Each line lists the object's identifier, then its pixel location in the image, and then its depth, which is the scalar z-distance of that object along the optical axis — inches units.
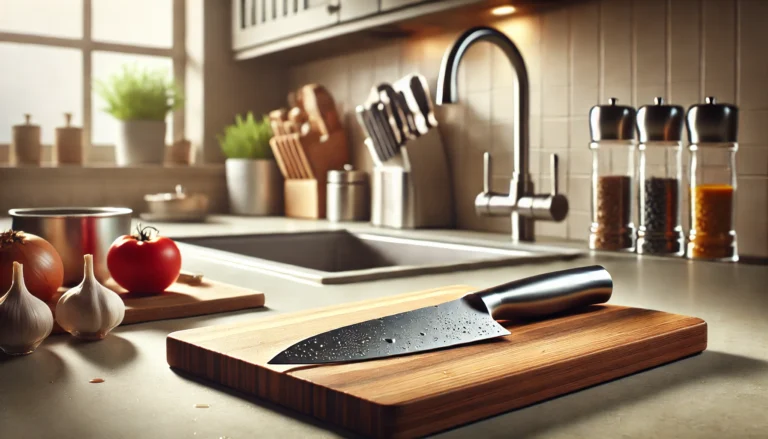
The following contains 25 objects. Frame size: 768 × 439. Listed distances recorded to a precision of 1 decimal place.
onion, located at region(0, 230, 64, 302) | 31.5
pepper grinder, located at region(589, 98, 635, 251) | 57.4
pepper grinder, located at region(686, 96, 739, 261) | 52.2
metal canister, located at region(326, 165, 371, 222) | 88.2
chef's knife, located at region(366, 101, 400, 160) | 79.4
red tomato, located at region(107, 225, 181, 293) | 35.2
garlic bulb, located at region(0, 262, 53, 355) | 26.4
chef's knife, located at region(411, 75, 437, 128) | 81.8
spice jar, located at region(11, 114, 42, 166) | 90.9
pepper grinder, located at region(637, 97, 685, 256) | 55.2
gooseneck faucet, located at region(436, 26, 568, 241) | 63.4
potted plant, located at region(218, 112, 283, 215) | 98.0
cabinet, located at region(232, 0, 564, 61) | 71.8
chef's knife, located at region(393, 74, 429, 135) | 80.7
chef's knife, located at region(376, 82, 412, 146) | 79.5
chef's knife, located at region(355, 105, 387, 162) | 80.2
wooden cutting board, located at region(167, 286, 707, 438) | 20.2
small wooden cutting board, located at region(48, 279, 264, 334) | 33.4
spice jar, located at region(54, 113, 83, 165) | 93.7
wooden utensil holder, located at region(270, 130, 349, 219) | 92.8
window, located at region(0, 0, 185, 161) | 101.2
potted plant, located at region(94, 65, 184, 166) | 97.5
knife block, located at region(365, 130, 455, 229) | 79.0
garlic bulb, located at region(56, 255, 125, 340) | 28.8
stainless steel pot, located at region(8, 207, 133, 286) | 36.9
